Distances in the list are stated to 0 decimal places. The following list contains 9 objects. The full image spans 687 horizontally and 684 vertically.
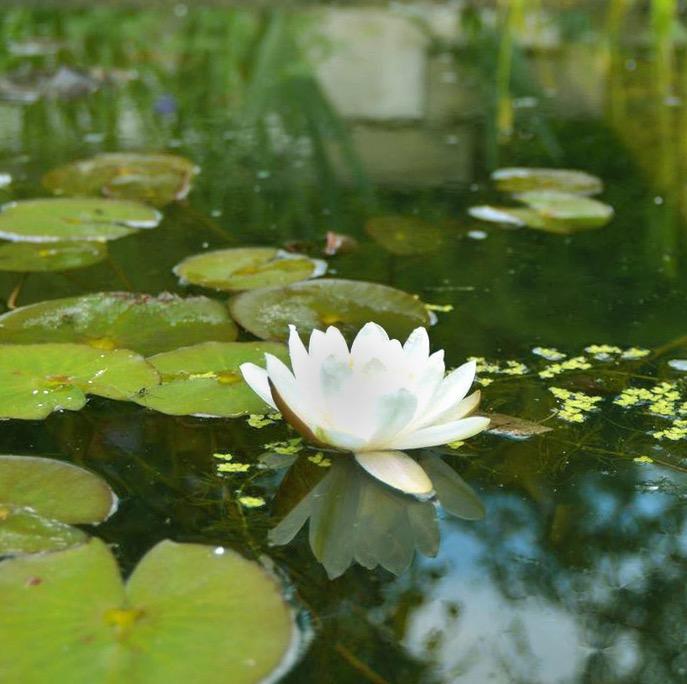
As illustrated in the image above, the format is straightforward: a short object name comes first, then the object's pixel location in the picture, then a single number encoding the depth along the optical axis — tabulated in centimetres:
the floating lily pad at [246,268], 184
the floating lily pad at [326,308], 176
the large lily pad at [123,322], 173
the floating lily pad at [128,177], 206
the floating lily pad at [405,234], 194
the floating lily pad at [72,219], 193
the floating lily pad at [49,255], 187
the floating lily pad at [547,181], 210
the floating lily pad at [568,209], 200
